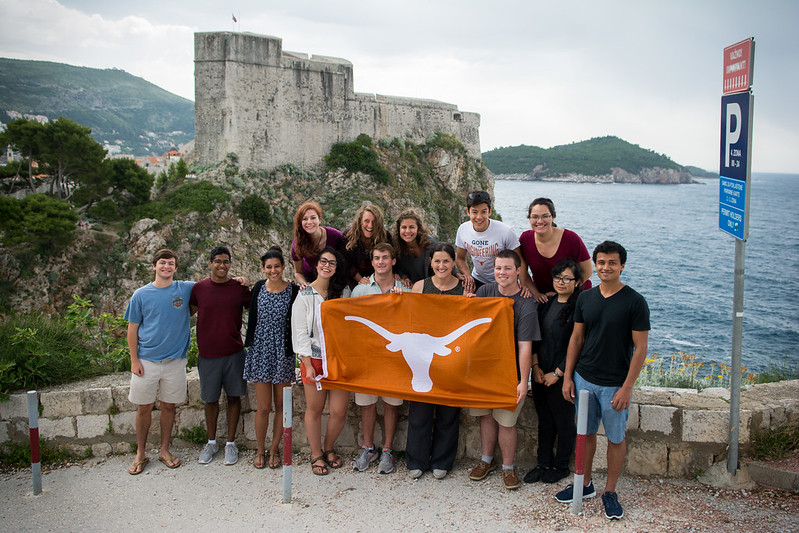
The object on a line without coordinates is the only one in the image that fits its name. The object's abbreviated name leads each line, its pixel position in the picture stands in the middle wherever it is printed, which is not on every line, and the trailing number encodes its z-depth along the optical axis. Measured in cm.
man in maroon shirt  525
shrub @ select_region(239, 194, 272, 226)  2784
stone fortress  2781
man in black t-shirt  420
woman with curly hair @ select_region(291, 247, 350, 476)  504
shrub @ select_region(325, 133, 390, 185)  3189
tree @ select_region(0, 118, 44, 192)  2694
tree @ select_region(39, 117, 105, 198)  2777
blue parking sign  441
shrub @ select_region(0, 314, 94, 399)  557
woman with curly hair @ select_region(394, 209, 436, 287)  545
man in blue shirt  518
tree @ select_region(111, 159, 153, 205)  2900
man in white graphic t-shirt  534
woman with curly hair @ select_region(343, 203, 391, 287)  553
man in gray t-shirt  469
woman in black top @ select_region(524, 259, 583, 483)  462
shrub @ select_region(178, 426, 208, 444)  562
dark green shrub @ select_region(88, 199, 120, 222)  2783
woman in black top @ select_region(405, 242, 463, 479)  501
